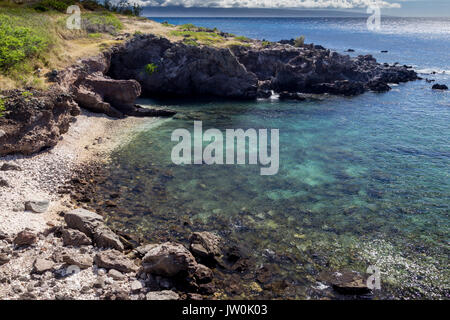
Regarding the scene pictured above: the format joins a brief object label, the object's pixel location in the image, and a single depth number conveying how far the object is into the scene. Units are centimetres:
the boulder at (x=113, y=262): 1469
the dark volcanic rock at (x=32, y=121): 2348
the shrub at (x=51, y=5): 6188
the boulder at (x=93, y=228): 1641
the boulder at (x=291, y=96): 5441
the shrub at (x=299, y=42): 8475
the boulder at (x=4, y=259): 1386
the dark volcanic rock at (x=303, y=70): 5975
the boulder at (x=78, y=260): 1437
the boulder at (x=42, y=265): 1370
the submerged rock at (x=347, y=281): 1459
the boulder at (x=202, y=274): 1484
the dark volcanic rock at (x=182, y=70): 5150
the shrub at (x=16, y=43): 2816
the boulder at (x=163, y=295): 1316
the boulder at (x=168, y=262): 1450
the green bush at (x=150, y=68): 5094
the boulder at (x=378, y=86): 6216
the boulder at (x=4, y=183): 1956
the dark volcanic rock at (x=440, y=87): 6431
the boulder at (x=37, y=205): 1823
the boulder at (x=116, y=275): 1419
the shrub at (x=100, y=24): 5688
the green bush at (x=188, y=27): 7678
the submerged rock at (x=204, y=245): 1636
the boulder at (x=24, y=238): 1513
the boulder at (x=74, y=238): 1598
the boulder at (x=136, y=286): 1371
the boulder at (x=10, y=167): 2146
